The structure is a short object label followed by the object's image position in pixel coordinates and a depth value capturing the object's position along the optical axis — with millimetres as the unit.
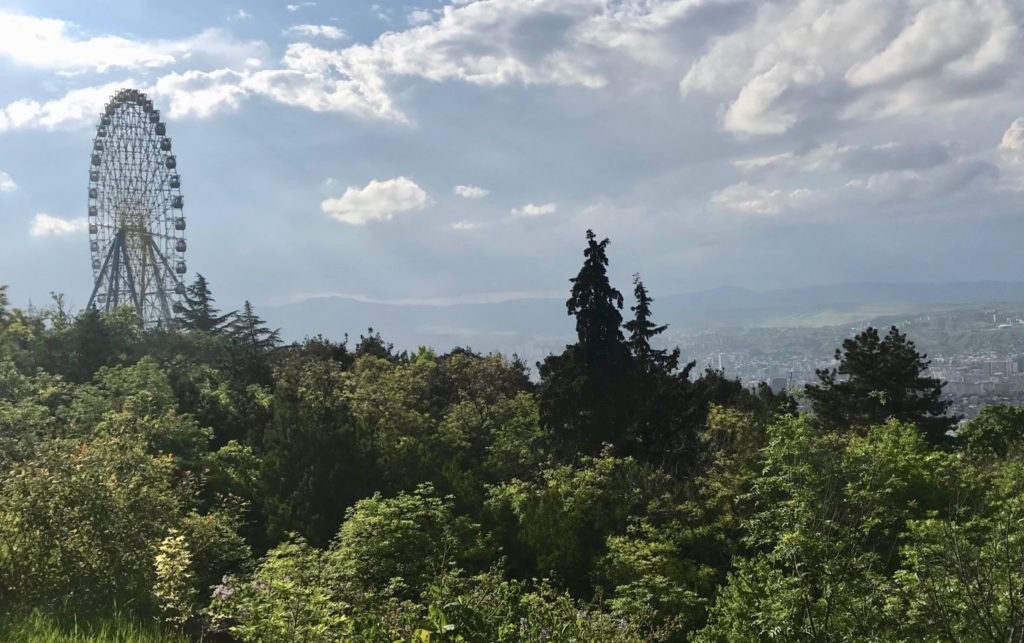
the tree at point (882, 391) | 30297
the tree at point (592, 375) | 24906
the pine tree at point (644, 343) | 28094
